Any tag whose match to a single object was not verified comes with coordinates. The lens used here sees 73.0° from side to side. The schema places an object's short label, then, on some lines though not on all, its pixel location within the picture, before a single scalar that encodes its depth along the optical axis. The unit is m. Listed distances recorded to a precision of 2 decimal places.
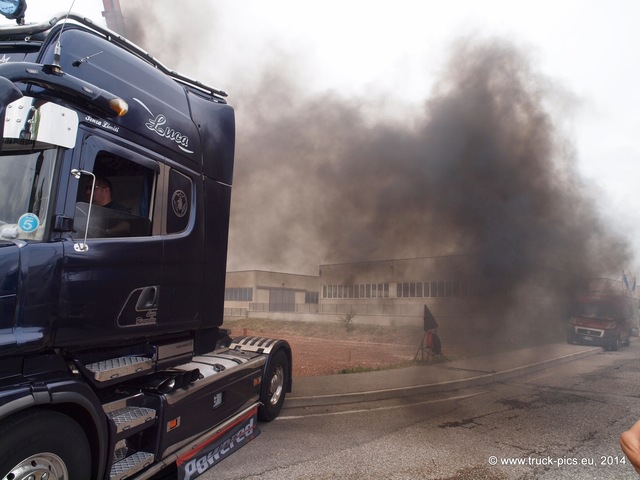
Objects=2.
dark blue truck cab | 2.08
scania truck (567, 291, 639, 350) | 14.72
